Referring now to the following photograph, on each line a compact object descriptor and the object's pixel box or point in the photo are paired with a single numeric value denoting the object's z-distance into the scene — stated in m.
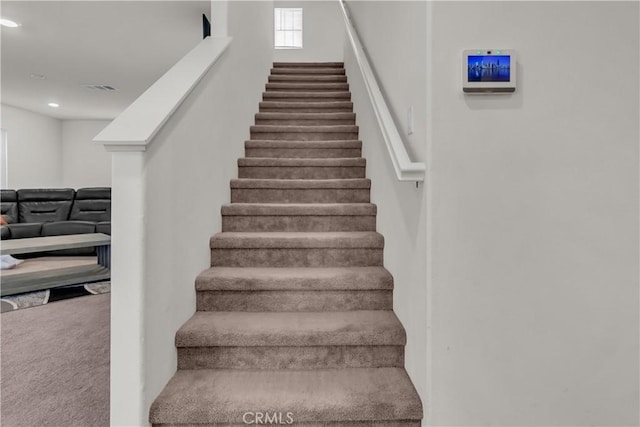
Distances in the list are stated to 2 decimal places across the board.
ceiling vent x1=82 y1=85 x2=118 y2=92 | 5.66
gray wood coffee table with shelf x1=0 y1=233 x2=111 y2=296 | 3.27
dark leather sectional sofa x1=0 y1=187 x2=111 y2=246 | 4.88
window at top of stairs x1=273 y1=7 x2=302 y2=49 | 6.36
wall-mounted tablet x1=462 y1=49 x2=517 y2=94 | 1.18
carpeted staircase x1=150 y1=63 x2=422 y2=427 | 1.25
